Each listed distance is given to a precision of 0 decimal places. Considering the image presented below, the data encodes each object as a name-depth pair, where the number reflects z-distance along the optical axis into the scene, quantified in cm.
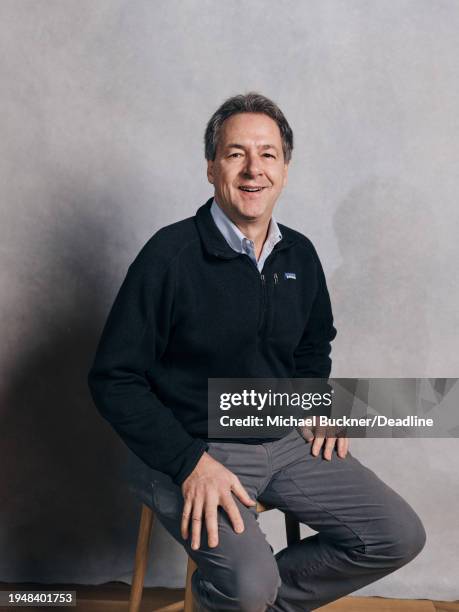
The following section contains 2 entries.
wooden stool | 175
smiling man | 146
